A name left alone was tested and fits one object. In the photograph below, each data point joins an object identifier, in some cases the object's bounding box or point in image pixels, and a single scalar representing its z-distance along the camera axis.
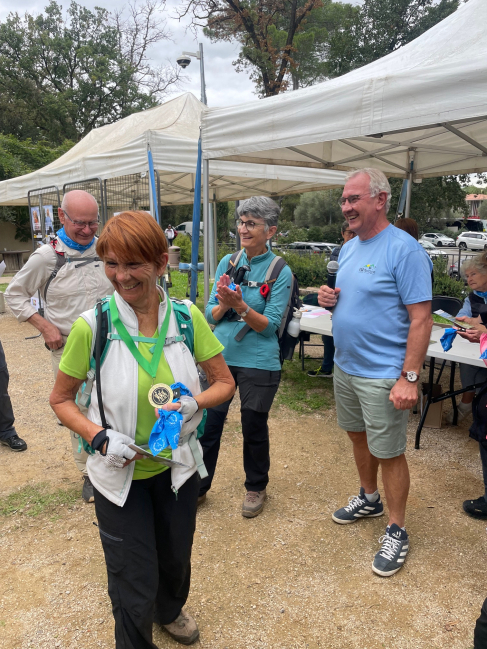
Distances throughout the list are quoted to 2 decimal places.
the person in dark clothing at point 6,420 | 3.75
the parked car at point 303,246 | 20.98
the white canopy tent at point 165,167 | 5.48
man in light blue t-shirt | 2.13
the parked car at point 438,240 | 35.84
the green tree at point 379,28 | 22.50
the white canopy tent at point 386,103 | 2.62
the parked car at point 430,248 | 23.56
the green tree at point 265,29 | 19.14
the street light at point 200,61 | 14.20
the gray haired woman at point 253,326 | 2.52
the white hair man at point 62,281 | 2.78
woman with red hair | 1.38
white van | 27.60
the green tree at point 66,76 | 29.41
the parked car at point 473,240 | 33.16
